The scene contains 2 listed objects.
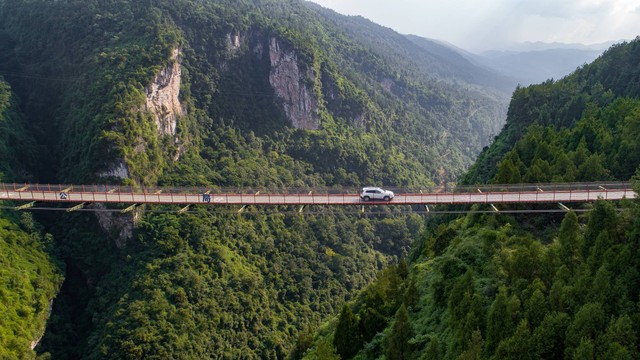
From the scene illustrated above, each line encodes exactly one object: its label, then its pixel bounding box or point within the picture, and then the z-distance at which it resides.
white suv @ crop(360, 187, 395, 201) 40.97
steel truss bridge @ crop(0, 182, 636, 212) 38.22
